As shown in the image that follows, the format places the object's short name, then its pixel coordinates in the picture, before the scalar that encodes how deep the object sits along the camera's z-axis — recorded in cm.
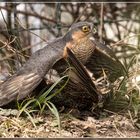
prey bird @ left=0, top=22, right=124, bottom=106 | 434
